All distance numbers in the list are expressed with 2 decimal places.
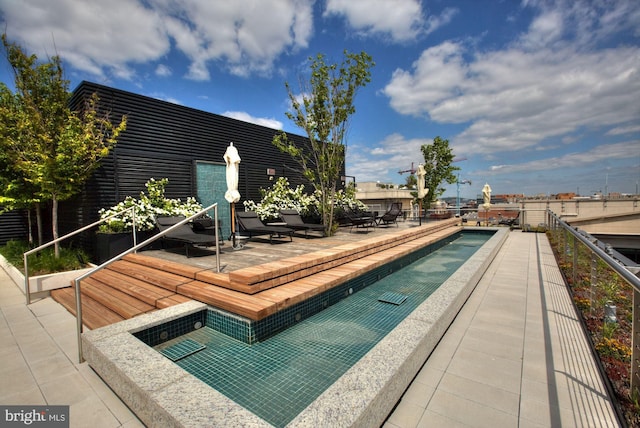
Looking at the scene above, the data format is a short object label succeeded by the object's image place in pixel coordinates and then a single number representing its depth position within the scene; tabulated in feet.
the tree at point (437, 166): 60.18
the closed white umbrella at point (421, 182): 33.56
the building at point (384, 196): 100.32
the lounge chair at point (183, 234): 16.56
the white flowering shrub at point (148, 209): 19.39
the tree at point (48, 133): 17.31
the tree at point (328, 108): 24.94
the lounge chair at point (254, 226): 21.30
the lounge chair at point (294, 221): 24.62
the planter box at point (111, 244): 18.61
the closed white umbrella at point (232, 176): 19.59
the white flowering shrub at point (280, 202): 29.54
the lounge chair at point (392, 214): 31.27
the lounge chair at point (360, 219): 26.55
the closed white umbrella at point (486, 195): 49.34
